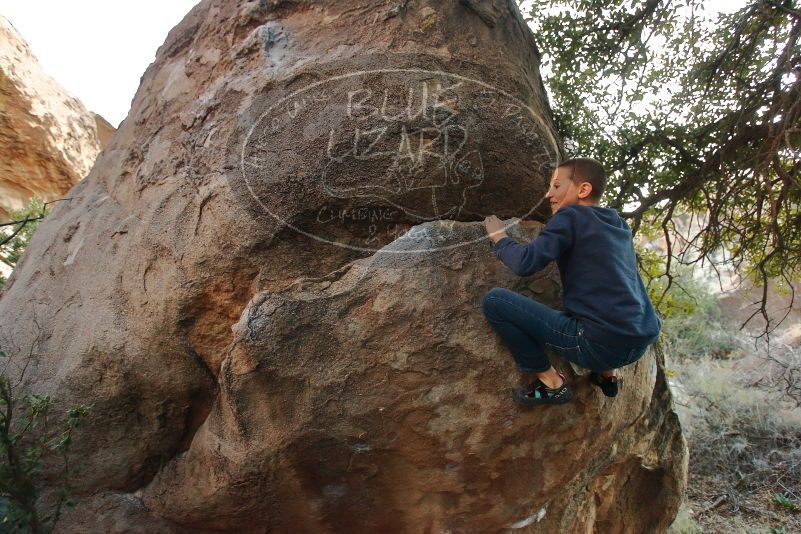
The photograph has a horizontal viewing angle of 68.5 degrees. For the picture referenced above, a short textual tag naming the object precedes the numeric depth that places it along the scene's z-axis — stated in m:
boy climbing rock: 2.19
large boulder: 2.40
